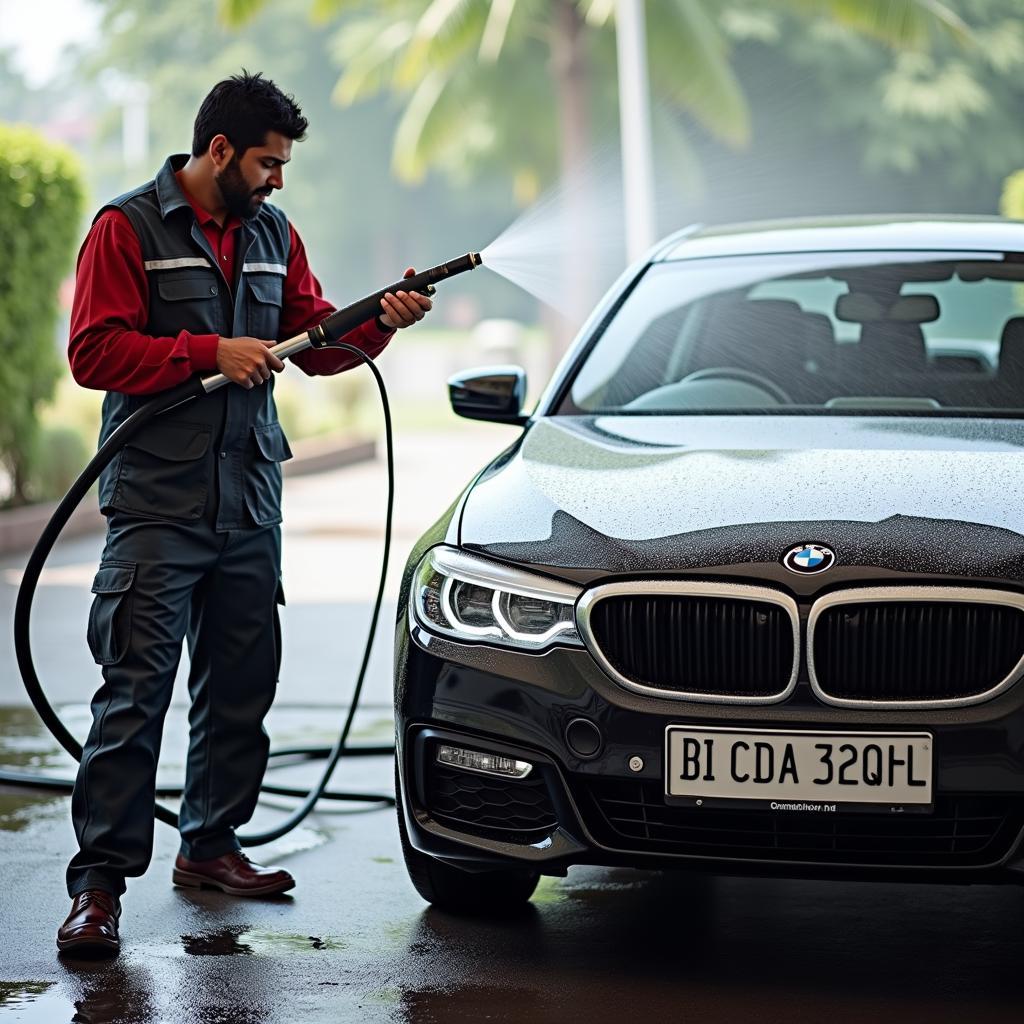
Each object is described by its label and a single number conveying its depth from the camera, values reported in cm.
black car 633
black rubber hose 747
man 744
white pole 3780
